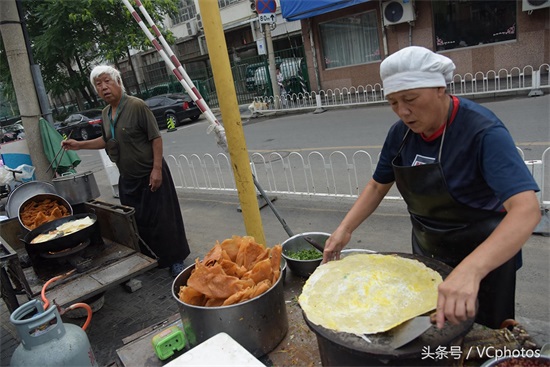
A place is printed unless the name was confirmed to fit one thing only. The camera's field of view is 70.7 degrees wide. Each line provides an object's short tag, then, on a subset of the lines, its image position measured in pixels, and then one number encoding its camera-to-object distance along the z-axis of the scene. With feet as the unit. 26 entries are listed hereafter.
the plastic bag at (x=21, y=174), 16.20
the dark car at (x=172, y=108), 53.62
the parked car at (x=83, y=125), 60.03
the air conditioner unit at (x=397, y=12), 39.96
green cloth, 15.70
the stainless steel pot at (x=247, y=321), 6.02
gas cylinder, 5.57
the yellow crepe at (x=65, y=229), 10.06
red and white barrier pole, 10.25
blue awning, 41.19
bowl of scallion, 8.78
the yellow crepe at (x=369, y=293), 4.58
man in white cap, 4.10
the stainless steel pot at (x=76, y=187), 12.63
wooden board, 8.66
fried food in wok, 11.60
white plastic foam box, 4.83
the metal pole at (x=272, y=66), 41.96
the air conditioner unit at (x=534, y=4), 33.37
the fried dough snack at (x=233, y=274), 6.24
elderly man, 11.71
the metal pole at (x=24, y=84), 15.44
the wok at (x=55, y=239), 9.63
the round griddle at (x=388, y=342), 4.07
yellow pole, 8.09
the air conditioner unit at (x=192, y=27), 79.25
